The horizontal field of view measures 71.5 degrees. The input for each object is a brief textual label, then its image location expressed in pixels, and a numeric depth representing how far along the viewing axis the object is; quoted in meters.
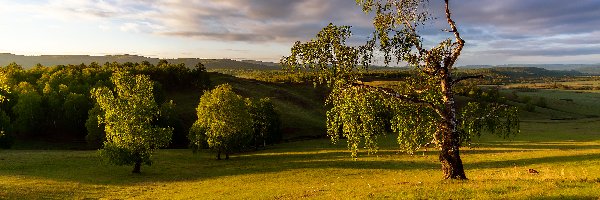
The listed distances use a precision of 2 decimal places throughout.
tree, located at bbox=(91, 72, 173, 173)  57.62
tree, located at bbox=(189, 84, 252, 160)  72.75
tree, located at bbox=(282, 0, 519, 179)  27.09
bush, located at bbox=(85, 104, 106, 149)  90.75
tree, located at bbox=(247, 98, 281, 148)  90.50
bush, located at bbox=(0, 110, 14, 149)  85.56
